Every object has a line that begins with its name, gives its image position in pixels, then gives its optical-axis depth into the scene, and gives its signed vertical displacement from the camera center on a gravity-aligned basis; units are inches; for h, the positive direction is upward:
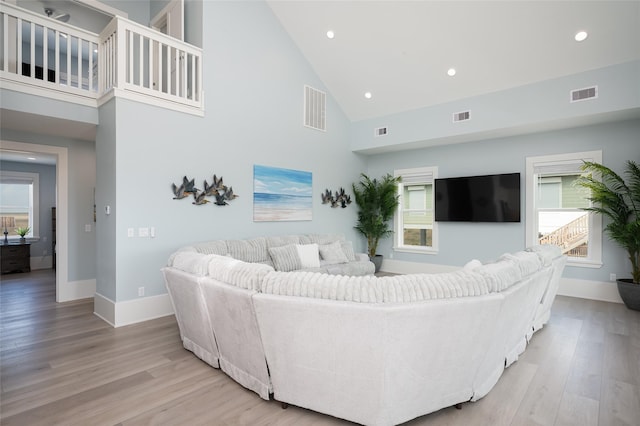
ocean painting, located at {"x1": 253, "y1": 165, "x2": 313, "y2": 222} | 217.0 +13.1
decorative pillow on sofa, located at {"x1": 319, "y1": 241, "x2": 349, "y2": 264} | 216.1 -27.0
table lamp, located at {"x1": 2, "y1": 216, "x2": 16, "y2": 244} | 303.7 -6.9
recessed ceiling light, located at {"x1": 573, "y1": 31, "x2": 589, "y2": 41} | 166.7 +89.6
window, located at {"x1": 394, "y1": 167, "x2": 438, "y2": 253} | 273.0 -0.3
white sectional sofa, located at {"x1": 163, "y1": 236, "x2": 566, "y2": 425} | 71.1 -28.1
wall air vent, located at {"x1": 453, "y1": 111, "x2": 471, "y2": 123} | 225.3 +66.6
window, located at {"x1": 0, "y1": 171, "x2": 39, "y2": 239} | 299.3 +12.5
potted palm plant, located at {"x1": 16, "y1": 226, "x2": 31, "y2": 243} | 290.2 -14.9
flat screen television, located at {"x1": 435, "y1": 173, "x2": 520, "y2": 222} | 226.5 +10.1
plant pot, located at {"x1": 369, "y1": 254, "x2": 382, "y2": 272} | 286.0 -41.1
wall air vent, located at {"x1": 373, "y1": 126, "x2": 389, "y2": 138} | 266.5 +66.6
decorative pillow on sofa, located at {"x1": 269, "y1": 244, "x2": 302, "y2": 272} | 193.0 -26.7
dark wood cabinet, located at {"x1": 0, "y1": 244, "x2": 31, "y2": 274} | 269.3 -36.0
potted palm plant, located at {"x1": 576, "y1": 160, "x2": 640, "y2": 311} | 174.9 +2.2
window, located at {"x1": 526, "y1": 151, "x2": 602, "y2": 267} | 202.5 +1.3
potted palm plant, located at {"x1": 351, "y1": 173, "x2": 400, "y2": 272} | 281.9 +4.9
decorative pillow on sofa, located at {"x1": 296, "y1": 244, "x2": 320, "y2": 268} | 202.2 -26.3
